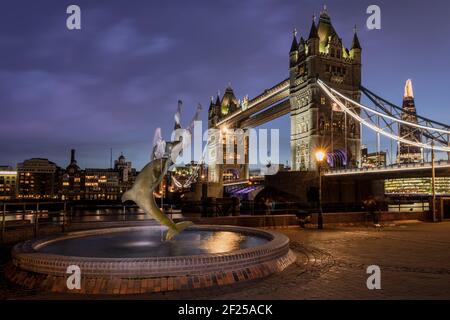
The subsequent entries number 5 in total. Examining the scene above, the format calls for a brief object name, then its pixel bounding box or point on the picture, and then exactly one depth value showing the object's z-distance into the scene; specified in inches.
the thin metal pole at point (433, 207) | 797.7
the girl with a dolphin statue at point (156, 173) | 352.5
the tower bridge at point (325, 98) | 2600.9
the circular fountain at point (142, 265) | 255.8
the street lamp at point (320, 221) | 662.2
